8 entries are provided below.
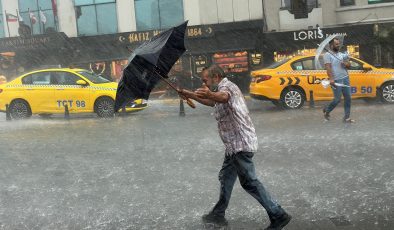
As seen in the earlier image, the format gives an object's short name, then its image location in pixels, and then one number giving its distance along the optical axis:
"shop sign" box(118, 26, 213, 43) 24.02
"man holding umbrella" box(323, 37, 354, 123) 10.47
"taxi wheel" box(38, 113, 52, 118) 16.10
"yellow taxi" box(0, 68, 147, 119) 14.96
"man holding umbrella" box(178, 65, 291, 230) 4.84
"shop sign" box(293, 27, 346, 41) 22.44
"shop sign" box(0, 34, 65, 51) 25.12
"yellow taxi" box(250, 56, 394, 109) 14.22
